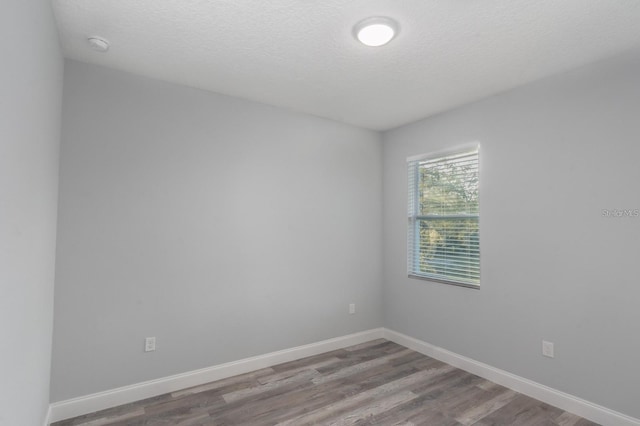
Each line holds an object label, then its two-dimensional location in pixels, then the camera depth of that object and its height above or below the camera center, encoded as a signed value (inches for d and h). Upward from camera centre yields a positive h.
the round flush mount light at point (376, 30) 77.8 +47.3
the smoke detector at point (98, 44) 86.3 +48.0
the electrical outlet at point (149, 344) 105.1 -38.6
